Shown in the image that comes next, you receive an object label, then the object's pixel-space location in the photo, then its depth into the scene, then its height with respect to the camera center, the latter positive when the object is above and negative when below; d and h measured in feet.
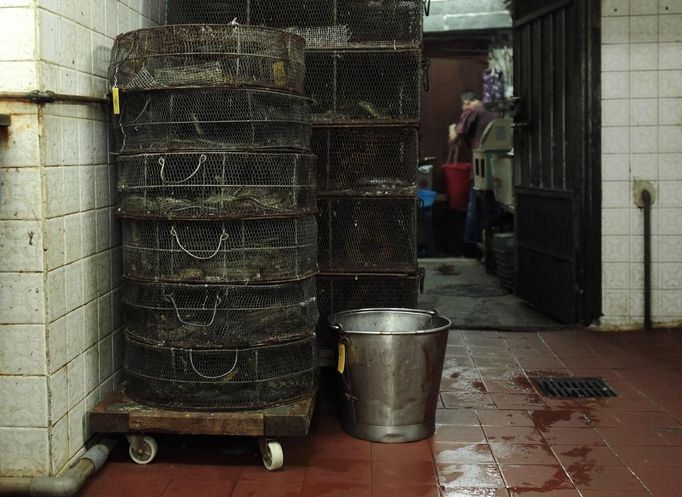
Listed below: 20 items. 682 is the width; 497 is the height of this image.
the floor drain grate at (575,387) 13.46 -3.61
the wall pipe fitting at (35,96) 8.83 +1.09
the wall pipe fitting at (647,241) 17.42 -1.35
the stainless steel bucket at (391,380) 10.91 -2.75
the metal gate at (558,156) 17.37 +0.61
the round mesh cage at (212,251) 10.02 -0.79
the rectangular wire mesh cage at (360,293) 13.41 -1.83
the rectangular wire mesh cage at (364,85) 13.19 +1.71
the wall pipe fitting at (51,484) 9.12 -3.40
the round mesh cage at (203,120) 10.03 +0.90
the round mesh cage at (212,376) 10.18 -2.45
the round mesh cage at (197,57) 9.98 +1.70
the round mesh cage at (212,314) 10.09 -1.63
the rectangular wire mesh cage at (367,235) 13.34 -0.84
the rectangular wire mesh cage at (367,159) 13.25 +0.46
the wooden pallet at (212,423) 10.03 -2.98
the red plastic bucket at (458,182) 31.71 +0.07
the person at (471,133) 30.14 +2.07
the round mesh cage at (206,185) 9.96 +0.05
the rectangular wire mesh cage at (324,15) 13.24 +2.91
